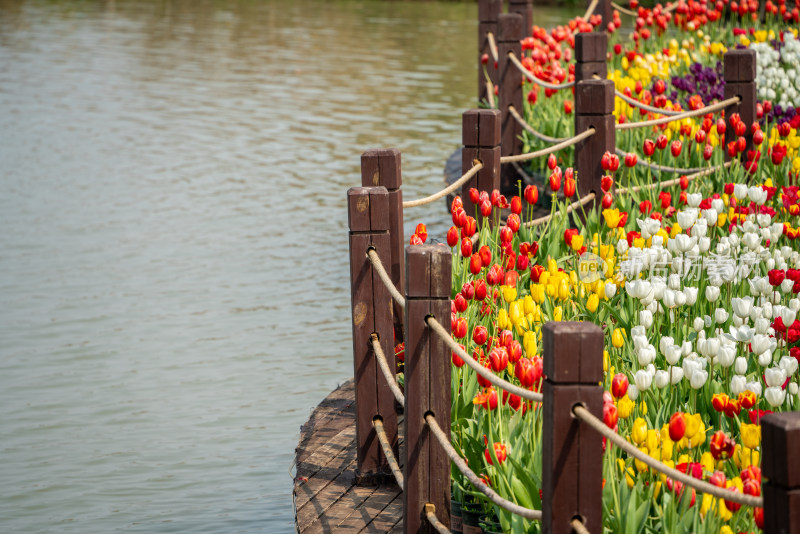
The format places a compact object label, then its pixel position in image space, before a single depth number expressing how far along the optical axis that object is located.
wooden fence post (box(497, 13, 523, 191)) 19.58
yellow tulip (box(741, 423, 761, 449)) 6.11
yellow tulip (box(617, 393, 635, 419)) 6.58
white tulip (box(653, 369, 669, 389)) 6.99
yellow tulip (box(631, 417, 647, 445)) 6.20
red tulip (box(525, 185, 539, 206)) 10.78
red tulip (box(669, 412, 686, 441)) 6.00
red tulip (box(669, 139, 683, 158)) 13.03
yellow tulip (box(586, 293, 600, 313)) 8.44
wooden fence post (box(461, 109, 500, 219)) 11.59
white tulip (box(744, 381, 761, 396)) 6.79
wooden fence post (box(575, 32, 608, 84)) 16.22
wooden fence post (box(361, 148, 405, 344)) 9.52
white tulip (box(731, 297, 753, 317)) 7.63
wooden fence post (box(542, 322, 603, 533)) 5.27
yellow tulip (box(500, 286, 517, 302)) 8.56
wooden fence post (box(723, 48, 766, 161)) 15.00
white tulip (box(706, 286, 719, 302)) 8.37
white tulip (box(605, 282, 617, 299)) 8.48
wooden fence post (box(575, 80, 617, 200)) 13.31
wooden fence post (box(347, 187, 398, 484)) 8.48
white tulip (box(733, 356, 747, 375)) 6.97
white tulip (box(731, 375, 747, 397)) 6.70
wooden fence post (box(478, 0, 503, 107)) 22.80
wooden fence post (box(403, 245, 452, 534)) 7.00
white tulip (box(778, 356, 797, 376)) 6.67
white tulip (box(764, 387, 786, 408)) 6.50
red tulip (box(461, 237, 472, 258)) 9.40
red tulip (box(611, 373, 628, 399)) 6.51
